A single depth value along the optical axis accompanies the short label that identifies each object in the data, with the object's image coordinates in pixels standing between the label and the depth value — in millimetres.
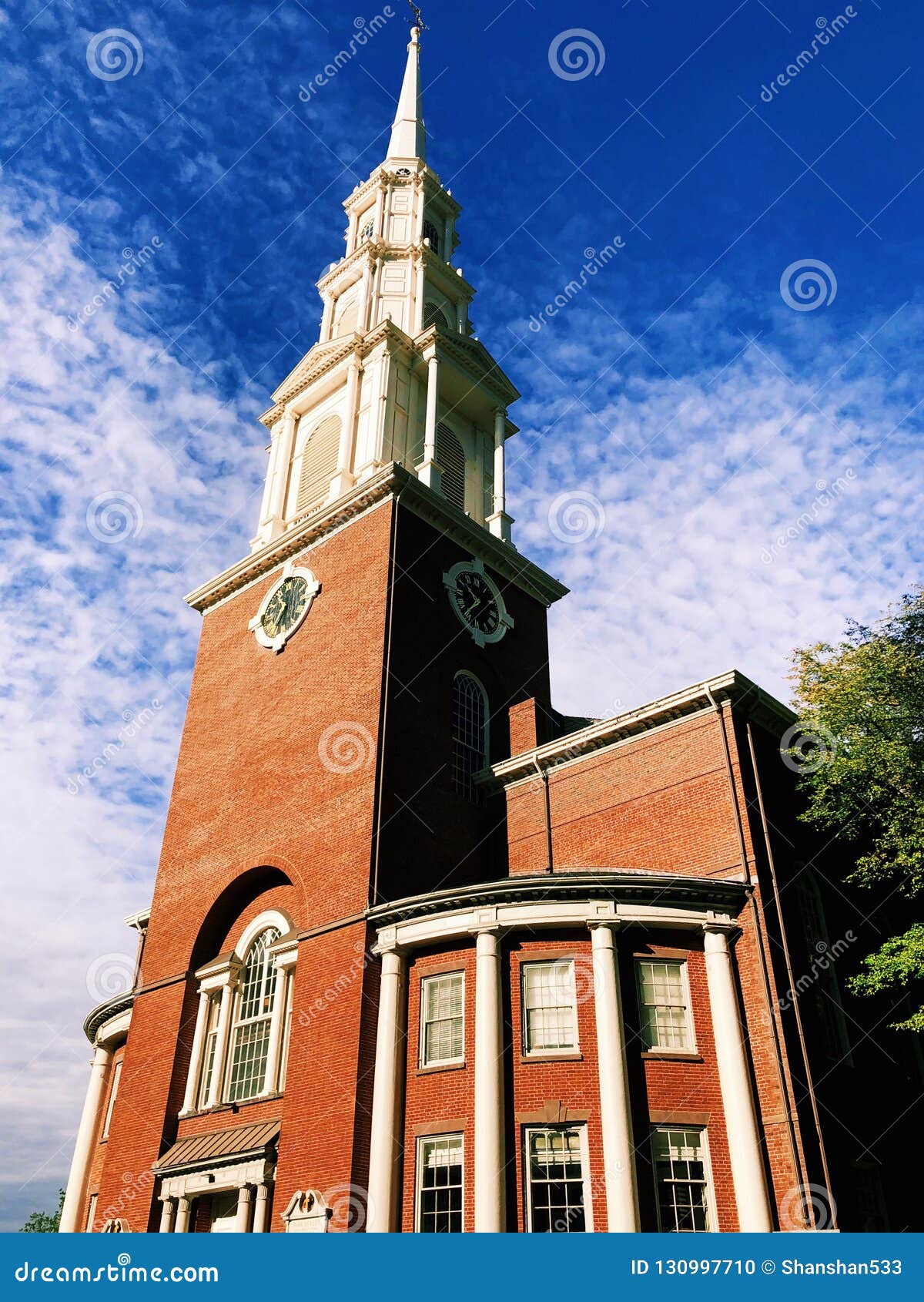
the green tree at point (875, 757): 22547
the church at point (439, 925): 18672
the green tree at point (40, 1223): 89000
